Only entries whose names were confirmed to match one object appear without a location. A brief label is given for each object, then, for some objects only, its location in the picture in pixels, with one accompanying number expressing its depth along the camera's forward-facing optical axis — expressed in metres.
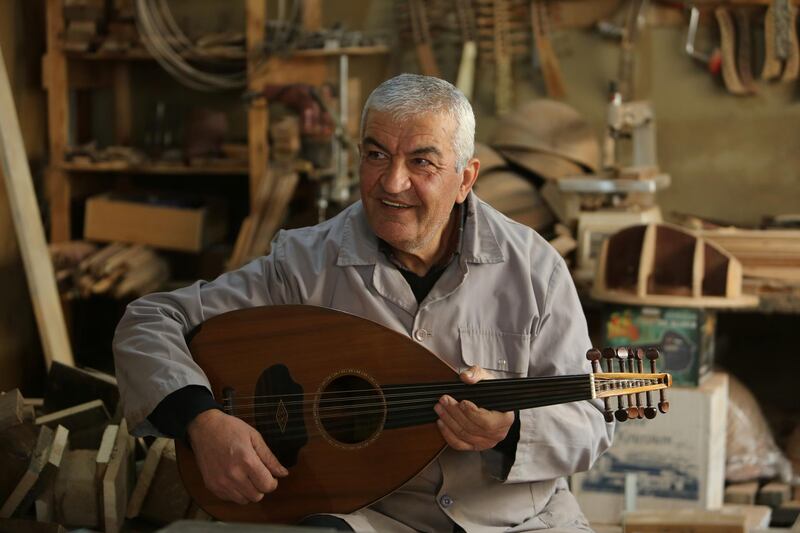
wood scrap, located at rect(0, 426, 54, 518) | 3.23
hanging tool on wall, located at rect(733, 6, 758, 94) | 5.83
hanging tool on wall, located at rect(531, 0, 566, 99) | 6.14
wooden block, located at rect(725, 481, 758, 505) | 4.81
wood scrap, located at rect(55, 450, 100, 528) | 3.35
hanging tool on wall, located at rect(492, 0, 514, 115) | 6.21
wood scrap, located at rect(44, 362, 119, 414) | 3.95
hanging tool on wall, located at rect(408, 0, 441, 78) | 6.31
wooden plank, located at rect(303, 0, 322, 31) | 6.25
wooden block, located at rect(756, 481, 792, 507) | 4.85
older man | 2.66
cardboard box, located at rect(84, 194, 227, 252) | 6.23
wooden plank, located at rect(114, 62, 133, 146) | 6.90
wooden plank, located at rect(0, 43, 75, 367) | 4.85
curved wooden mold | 4.40
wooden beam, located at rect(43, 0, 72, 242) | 6.33
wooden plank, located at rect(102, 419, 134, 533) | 3.28
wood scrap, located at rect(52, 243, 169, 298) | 5.95
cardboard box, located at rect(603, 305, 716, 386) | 4.46
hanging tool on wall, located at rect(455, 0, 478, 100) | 6.20
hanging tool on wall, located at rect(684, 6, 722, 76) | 5.89
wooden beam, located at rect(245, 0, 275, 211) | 6.07
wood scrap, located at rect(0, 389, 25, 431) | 3.33
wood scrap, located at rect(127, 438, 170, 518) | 3.40
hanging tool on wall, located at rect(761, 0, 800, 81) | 5.70
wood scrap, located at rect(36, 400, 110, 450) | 3.62
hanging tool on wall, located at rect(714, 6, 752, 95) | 5.83
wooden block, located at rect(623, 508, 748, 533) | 3.27
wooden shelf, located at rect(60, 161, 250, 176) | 6.27
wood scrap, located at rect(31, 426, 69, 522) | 3.29
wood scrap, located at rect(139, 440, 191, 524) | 3.40
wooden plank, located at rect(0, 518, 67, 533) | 3.04
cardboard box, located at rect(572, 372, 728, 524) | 4.48
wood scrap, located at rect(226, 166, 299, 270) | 5.86
